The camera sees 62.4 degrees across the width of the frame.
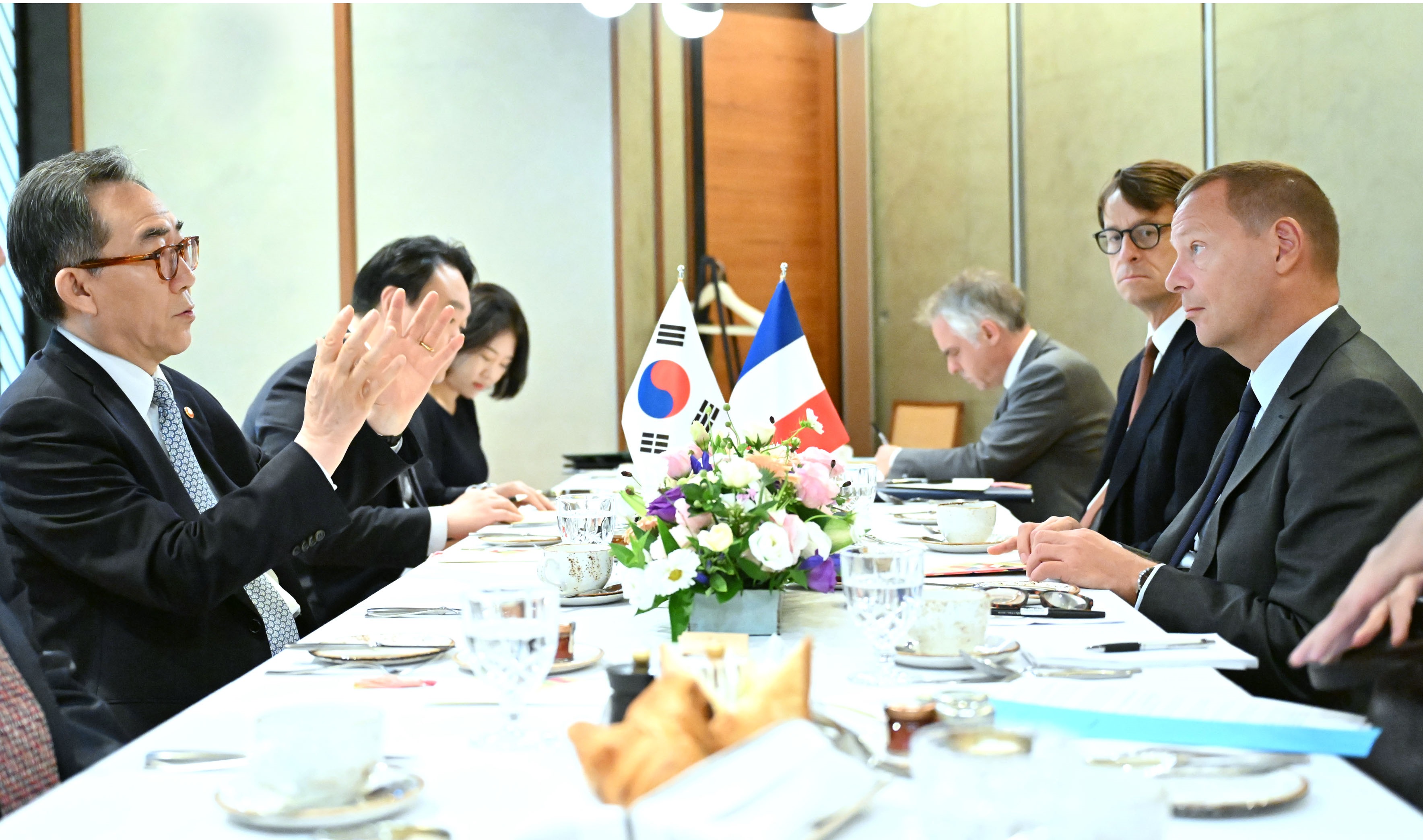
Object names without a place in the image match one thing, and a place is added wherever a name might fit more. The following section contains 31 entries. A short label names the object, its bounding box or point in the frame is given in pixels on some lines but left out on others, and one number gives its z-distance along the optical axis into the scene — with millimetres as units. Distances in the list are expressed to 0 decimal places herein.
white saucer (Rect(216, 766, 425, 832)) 901
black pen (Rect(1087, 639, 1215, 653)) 1377
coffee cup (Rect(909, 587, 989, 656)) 1382
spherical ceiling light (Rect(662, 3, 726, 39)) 4582
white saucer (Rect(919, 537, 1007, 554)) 2281
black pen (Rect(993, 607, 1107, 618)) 1621
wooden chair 6422
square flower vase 1537
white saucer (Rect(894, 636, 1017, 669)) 1349
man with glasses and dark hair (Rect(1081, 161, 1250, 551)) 2619
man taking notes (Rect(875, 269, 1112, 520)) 3969
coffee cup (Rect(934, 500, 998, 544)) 2297
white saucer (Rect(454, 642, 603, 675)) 1378
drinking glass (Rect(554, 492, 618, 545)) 2092
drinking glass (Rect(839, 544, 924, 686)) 1284
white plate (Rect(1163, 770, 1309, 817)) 877
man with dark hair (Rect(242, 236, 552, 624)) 2818
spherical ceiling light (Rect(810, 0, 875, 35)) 4516
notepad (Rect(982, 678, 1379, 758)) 985
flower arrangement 1475
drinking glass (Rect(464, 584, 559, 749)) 1093
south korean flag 2371
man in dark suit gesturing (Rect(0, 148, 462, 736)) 1754
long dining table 871
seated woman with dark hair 4145
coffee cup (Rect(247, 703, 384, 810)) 918
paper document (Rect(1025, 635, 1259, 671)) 1306
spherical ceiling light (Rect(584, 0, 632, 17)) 4781
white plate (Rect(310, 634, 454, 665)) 1435
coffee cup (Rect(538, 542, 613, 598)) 1836
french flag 2557
